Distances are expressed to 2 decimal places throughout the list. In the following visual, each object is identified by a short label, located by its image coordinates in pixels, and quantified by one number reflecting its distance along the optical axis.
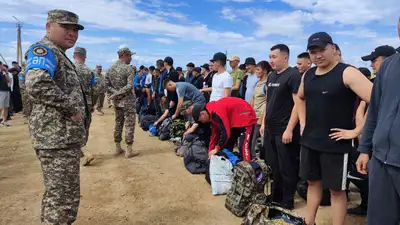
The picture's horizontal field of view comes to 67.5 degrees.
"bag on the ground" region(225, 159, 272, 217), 3.57
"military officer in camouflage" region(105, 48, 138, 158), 5.80
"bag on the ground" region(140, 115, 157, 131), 8.94
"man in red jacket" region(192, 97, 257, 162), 4.46
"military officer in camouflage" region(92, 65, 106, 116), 11.55
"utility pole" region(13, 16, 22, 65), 29.28
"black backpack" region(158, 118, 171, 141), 7.60
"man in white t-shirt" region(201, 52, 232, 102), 5.84
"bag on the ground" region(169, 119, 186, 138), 7.07
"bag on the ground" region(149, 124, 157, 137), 8.15
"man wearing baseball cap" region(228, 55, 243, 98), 7.38
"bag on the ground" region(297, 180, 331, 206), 3.80
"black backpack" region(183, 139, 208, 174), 5.14
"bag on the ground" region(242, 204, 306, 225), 2.91
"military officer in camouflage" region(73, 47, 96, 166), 5.32
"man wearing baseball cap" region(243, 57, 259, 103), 6.48
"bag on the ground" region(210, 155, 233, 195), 4.19
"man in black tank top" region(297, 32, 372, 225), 2.57
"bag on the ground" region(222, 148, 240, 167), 4.21
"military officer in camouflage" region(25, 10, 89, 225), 2.43
